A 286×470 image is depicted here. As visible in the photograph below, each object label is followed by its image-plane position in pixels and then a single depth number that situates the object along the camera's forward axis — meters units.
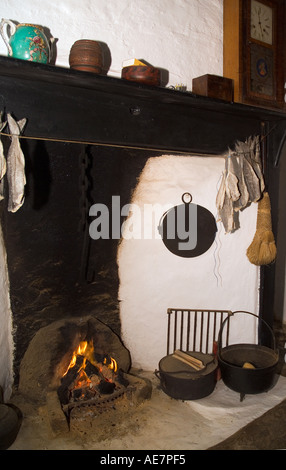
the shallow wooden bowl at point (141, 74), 2.42
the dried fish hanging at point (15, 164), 2.20
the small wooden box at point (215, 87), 2.79
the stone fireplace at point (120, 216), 2.48
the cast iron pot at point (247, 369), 2.86
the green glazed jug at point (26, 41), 2.09
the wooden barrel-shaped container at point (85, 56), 2.28
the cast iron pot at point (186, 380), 2.85
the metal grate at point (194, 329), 3.29
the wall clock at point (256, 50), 3.06
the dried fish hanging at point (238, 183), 2.95
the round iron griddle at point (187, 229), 3.18
